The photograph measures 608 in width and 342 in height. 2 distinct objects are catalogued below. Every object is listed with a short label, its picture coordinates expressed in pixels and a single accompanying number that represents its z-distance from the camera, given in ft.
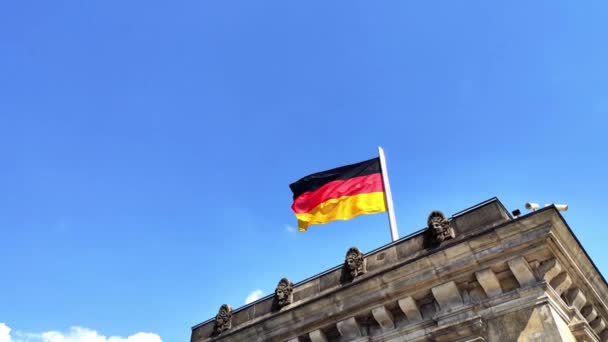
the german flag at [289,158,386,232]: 60.75
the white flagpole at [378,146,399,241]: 54.03
